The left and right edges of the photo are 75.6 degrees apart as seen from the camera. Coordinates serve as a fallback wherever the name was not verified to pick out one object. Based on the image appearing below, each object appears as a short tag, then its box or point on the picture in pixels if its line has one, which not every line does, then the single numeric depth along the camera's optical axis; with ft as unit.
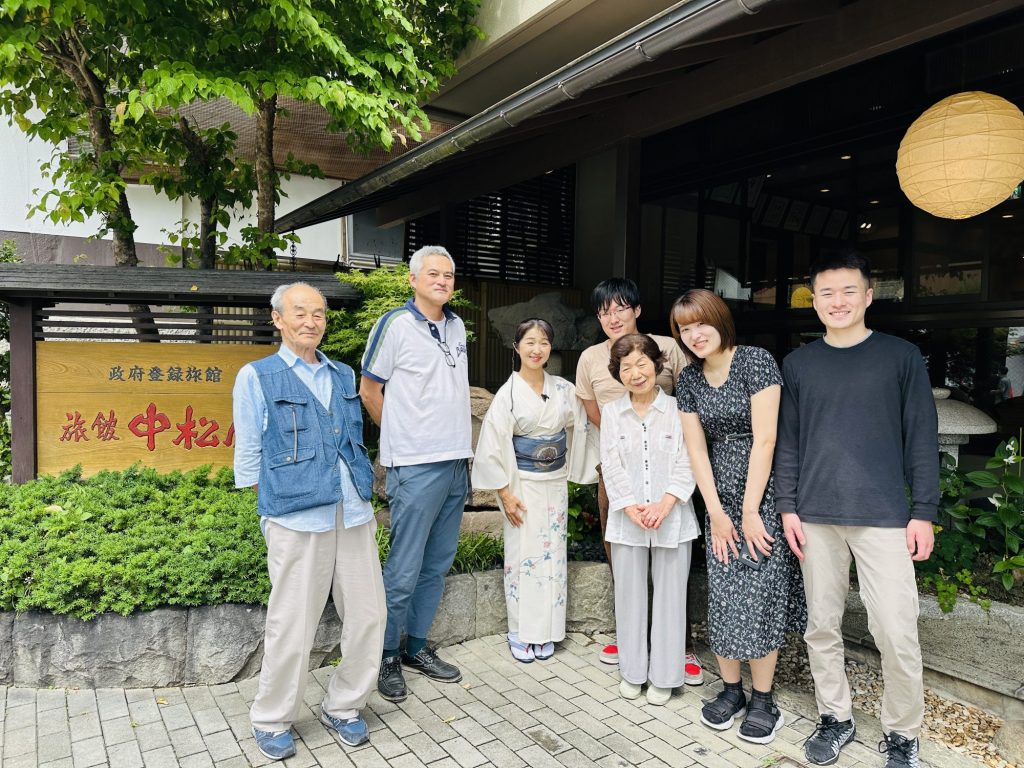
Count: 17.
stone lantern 14.55
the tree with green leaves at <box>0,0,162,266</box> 18.58
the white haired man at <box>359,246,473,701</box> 12.15
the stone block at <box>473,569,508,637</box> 14.66
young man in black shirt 9.67
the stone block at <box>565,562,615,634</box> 14.98
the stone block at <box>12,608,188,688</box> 12.12
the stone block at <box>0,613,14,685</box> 12.11
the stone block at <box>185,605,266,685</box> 12.40
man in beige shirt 13.21
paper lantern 12.21
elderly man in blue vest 10.04
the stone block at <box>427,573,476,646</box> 14.19
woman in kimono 13.39
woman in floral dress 10.76
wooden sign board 16.85
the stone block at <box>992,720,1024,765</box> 10.32
